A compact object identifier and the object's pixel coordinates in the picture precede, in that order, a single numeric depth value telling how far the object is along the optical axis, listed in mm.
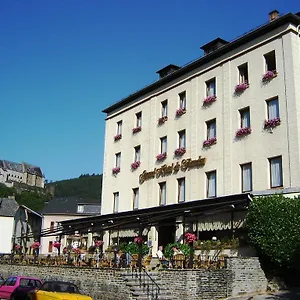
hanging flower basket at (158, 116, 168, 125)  32463
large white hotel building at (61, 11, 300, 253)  24000
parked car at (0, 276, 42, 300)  19391
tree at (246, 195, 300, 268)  21031
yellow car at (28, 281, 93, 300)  15664
